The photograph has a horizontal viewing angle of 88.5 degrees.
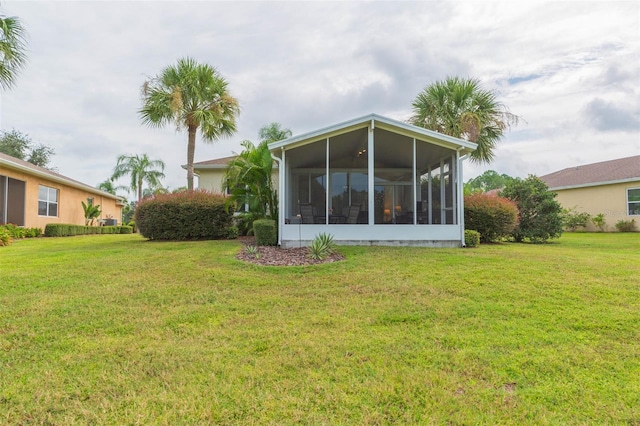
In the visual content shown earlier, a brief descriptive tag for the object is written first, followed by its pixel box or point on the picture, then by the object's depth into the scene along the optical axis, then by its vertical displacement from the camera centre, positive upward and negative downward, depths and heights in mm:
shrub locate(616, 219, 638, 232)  16953 -114
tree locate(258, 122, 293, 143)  24125 +7034
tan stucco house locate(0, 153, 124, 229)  13594 +1502
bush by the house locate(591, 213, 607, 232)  18116 +163
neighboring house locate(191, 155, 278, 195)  16266 +2532
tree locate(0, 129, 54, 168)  28234 +7047
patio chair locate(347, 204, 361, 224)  10945 +383
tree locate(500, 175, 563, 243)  12227 +430
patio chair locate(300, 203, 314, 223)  11055 +432
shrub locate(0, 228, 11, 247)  10480 -380
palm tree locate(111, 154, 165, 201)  29933 +5179
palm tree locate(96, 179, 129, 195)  32938 +4210
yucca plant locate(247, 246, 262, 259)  7427 -623
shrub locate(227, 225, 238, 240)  11133 -225
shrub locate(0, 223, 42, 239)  12719 -168
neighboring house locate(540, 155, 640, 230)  17266 +1945
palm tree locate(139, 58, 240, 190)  13227 +5223
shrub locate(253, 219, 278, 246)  9180 -204
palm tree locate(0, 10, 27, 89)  8406 +4603
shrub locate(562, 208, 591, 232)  18844 +236
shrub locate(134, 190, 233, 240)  10812 +306
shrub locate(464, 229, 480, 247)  9367 -409
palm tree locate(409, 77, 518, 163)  13320 +4711
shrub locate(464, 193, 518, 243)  10781 +278
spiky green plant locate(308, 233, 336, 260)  7324 -519
